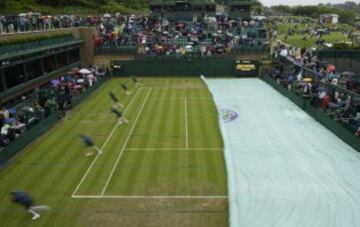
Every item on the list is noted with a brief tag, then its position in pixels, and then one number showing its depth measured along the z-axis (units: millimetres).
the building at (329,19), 87000
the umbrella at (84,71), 35997
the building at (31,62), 26500
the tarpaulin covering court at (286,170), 14227
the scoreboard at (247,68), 42906
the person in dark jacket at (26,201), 14070
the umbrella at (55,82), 31552
